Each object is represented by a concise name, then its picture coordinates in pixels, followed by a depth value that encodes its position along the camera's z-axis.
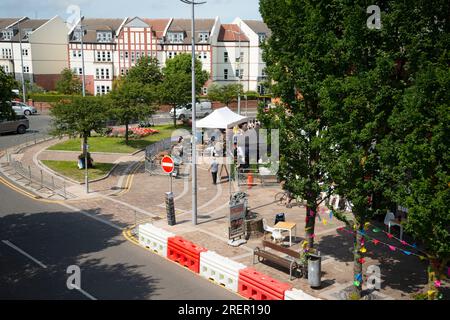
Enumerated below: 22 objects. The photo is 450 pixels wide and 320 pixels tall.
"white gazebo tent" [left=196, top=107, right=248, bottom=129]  30.26
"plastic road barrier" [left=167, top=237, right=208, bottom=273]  15.91
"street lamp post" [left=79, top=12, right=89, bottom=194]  27.02
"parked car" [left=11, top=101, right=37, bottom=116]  53.34
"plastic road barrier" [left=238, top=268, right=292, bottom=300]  13.33
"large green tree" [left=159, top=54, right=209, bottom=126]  46.59
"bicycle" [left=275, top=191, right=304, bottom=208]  23.09
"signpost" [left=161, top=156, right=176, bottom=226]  20.08
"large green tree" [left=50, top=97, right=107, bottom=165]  27.89
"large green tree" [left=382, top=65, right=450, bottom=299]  10.57
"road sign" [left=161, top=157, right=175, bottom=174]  21.77
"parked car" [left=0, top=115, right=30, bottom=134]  42.00
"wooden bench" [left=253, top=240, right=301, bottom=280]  15.17
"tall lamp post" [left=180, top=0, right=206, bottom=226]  19.88
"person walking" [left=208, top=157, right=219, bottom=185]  27.27
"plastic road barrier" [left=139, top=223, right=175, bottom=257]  17.31
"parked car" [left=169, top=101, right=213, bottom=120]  53.03
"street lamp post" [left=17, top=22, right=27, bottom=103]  62.89
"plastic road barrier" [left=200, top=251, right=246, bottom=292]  14.62
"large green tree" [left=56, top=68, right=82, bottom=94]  69.19
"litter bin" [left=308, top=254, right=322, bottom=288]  14.20
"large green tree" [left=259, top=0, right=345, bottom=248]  13.58
